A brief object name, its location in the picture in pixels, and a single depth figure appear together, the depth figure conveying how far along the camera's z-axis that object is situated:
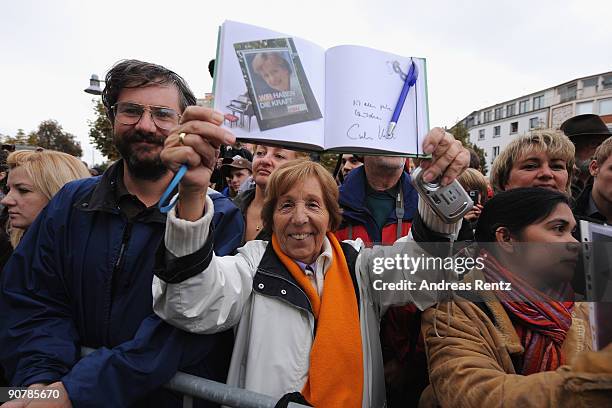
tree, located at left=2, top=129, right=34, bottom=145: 22.44
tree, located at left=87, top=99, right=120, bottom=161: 22.08
